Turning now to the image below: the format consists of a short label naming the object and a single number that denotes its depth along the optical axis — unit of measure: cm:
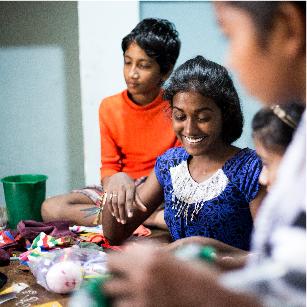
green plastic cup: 195
